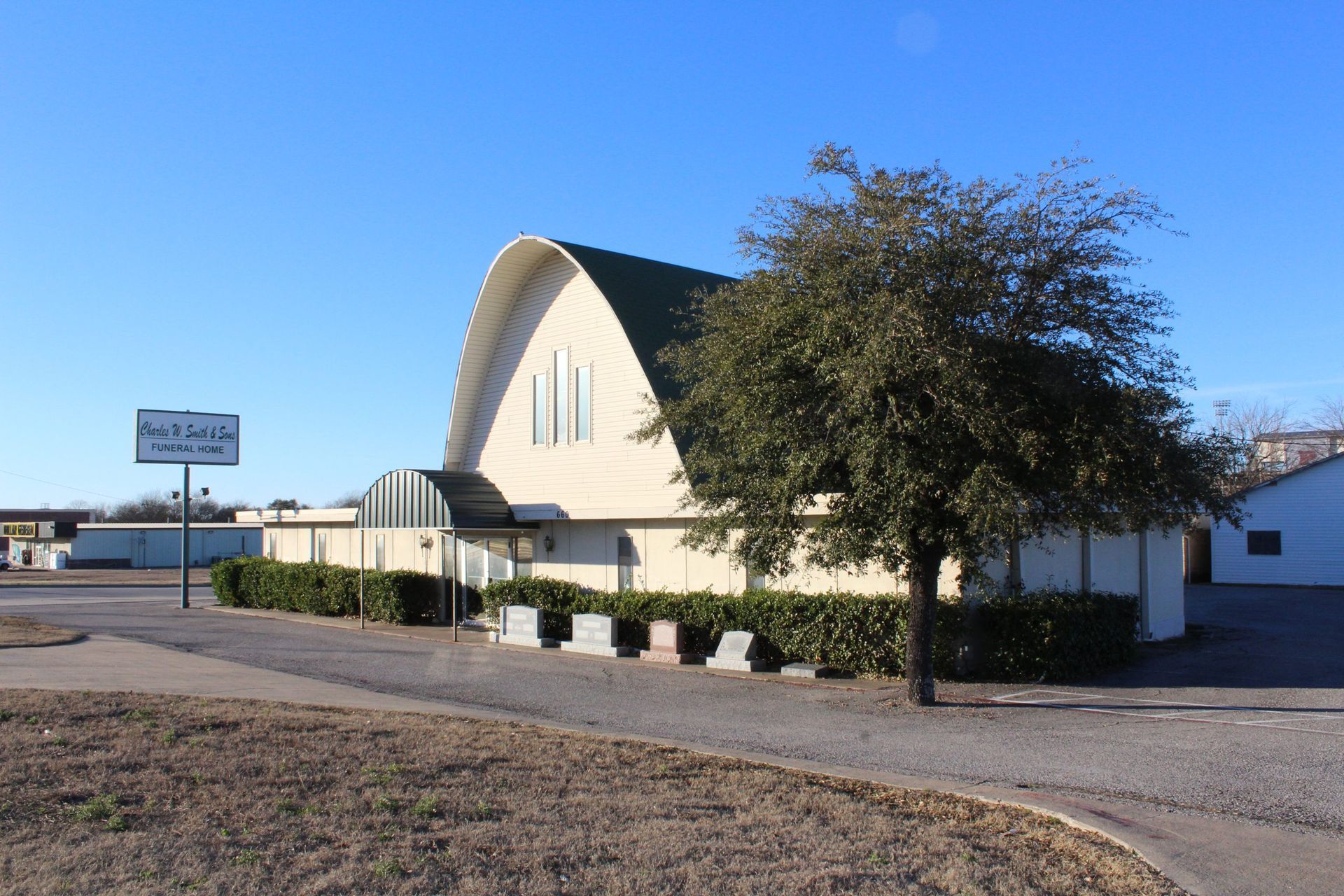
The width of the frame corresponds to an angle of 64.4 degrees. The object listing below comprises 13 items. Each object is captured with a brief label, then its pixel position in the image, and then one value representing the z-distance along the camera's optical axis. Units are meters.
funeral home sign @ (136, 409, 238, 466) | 34.25
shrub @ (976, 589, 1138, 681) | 14.91
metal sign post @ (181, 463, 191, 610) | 32.22
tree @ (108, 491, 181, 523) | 111.19
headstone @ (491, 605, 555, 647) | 20.27
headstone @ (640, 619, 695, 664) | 17.70
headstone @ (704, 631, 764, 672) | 16.52
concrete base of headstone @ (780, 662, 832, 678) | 15.62
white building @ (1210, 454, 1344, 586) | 34.16
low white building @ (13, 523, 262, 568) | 72.31
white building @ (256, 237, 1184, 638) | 19.88
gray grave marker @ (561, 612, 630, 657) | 18.83
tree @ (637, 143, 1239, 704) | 11.41
